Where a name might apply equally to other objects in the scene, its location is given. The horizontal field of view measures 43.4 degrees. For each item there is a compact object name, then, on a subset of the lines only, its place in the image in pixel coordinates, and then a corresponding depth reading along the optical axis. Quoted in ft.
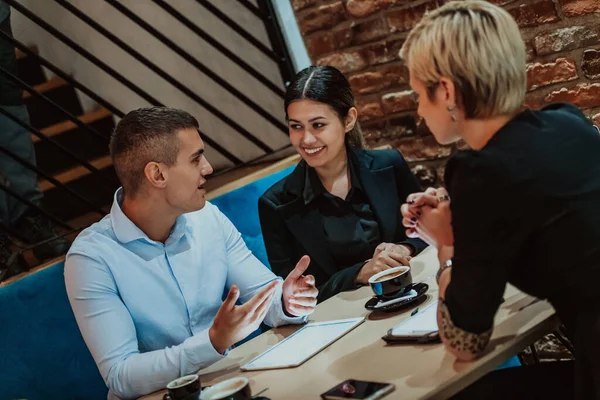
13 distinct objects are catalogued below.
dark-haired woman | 8.32
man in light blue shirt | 6.11
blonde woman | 4.50
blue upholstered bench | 7.35
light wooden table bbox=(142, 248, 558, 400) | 4.55
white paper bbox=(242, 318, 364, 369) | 5.61
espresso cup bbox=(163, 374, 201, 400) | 5.03
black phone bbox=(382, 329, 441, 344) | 5.09
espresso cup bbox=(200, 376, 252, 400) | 4.73
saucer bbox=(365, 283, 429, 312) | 6.00
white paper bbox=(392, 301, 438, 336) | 5.26
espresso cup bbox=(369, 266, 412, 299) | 6.12
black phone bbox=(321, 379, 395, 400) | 4.46
